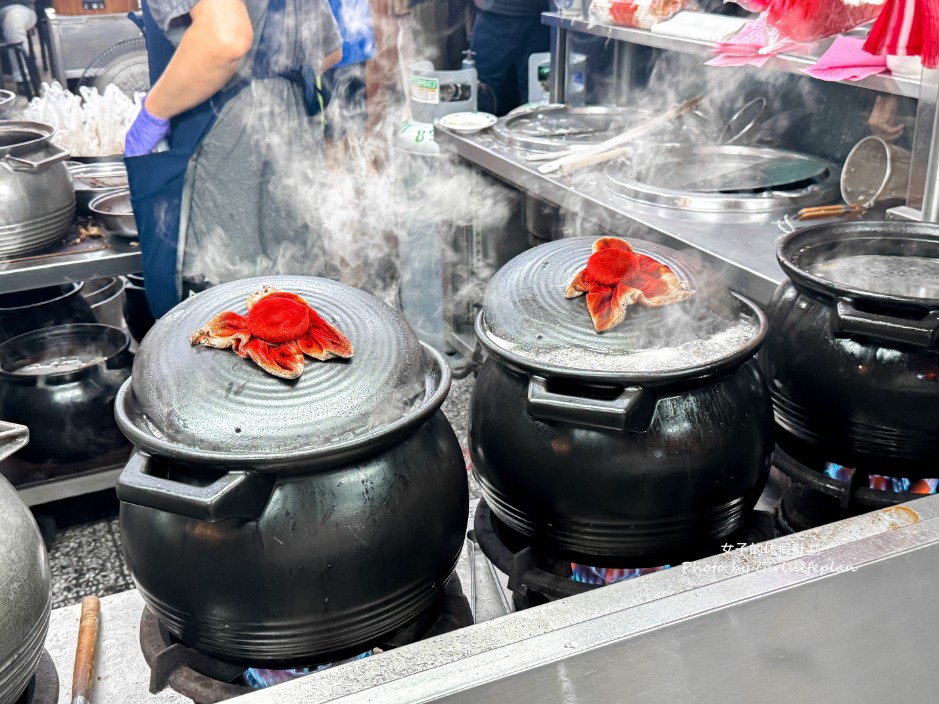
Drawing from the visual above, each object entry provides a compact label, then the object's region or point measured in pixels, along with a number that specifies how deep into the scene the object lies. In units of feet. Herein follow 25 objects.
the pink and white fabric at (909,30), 5.25
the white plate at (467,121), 11.94
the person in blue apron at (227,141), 8.38
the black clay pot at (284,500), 3.33
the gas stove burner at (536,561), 4.10
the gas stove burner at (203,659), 3.67
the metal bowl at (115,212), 9.80
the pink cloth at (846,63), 7.30
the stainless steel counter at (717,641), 3.21
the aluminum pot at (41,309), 11.00
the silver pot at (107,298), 12.88
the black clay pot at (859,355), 4.14
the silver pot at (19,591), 3.19
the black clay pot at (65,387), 9.77
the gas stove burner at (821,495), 4.39
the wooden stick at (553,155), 10.20
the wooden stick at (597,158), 9.74
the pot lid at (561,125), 10.82
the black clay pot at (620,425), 3.76
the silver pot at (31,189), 8.93
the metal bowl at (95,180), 10.84
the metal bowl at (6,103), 11.26
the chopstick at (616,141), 9.73
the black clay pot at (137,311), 11.64
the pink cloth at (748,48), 8.29
